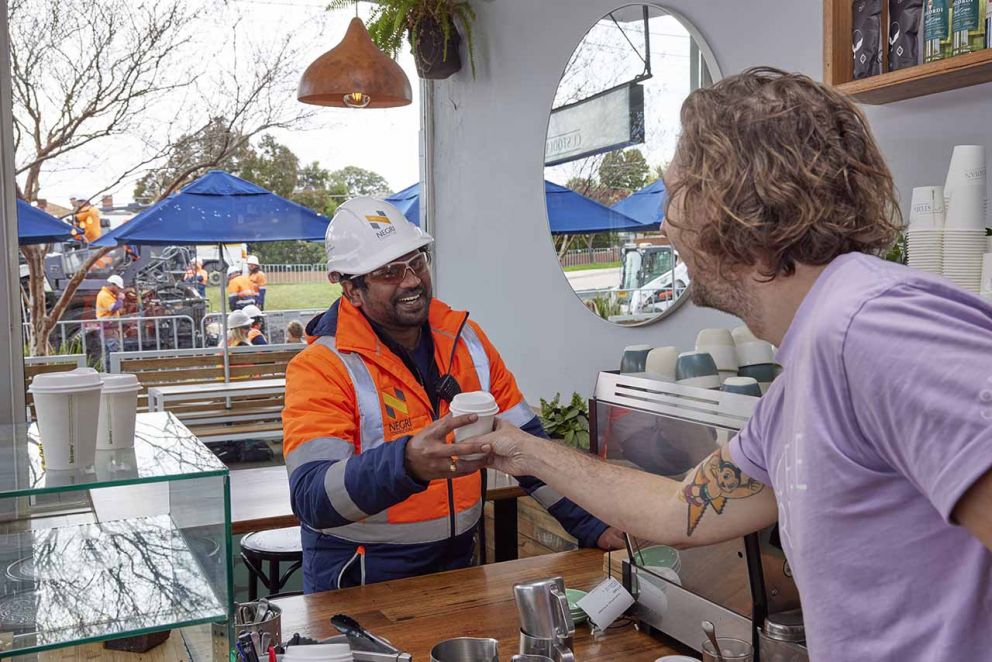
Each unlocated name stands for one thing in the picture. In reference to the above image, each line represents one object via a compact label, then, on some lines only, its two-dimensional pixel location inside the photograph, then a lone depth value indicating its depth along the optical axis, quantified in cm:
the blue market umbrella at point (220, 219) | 493
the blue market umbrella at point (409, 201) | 569
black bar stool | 340
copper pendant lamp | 355
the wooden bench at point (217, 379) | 513
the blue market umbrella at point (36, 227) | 463
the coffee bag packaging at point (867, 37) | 227
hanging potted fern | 488
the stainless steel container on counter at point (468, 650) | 160
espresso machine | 166
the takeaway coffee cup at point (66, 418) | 148
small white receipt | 189
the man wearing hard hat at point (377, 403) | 237
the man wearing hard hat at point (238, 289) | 529
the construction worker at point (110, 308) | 498
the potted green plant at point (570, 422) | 368
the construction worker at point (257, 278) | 533
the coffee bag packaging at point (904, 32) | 218
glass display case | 140
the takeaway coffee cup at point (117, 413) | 164
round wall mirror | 358
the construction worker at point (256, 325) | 535
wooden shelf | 218
